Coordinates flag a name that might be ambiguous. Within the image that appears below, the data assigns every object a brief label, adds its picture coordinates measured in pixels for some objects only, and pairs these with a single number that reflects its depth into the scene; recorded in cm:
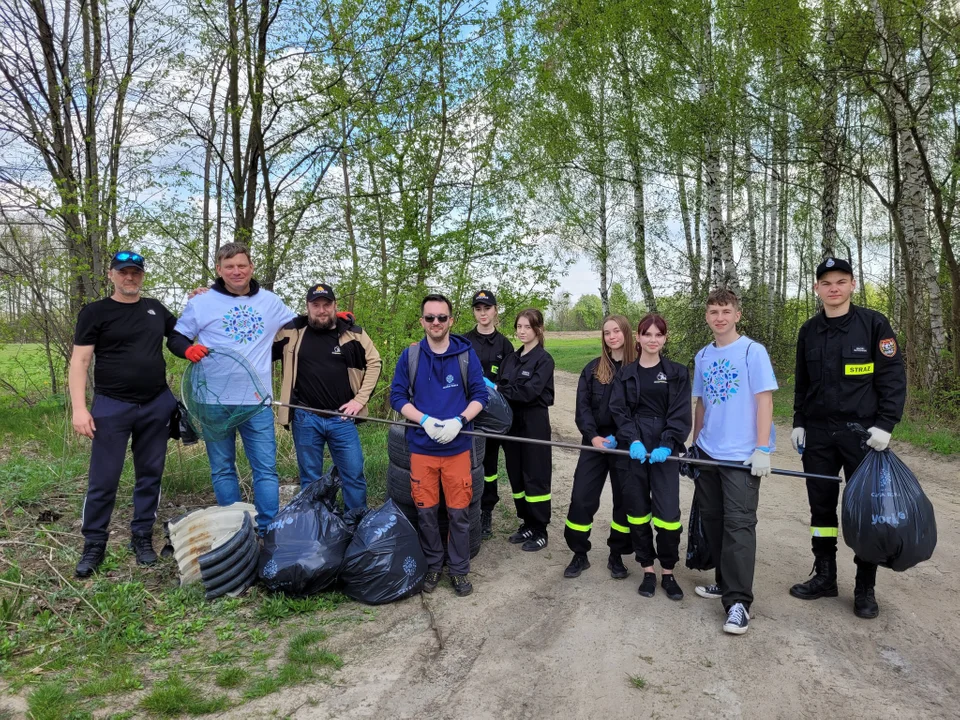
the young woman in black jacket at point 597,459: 390
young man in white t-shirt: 328
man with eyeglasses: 373
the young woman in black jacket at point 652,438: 360
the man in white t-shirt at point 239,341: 399
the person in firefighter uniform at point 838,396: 336
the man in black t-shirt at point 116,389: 371
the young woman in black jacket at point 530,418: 446
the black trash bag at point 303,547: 342
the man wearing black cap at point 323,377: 424
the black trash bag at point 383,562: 354
